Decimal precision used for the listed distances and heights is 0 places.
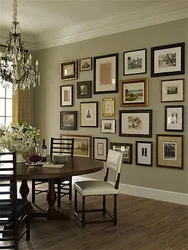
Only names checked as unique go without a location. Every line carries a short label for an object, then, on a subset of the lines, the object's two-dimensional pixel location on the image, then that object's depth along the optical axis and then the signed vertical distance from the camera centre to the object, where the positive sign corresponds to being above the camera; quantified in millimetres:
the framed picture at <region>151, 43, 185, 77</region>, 4656 +948
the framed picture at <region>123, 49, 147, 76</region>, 5074 +986
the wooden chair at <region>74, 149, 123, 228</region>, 3559 -784
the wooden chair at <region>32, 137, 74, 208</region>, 4441 -1080
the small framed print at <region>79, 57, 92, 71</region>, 5832 +1087
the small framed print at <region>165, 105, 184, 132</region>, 4648 +44
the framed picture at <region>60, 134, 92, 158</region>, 5871 -470
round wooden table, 3154 -540
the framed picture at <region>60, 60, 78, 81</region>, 6086 +1016
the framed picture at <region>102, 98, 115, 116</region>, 5488 +255
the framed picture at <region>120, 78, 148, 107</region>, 5051 +478
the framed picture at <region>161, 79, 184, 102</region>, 4660 +469
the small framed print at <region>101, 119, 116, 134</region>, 5492 -95
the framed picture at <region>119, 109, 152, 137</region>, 5020 -37
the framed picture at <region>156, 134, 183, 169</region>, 4676 -462
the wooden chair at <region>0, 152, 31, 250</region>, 2752 -814
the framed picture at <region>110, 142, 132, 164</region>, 5262 -491
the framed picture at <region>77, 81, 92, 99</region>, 5855 +599
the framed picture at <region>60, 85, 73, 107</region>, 6188 +505
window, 6279 +294
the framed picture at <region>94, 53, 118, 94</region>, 5452 +847
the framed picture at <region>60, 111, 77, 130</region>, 6141 +12
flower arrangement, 3641 -208
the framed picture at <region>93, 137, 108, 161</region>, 5617 -507
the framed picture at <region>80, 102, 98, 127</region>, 5777 +126
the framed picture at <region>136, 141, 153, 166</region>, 5002 -528
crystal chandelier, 4086 +756
